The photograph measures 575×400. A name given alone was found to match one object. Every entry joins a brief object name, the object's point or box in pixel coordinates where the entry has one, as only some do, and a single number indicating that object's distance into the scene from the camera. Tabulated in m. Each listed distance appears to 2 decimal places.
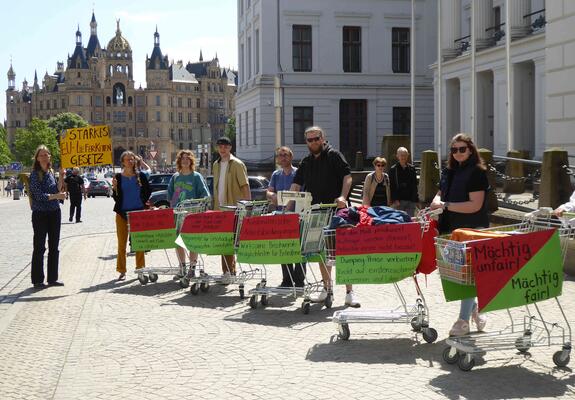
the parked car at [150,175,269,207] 28.80
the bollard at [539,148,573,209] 14.59
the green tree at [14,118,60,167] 133.75
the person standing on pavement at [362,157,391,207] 14.87
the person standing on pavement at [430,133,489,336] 8.12
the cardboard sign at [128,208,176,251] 12.85
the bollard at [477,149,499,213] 17.38
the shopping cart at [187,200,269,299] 11.46
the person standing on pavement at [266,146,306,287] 11.61
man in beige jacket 12.86
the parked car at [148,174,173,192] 34.06
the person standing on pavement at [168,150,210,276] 13.26
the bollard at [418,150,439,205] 21.19
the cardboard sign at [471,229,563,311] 7.14
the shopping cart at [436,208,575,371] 7.24
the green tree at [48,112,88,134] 177.00
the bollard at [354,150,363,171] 37.72
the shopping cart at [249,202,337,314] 10.11
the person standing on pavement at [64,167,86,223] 29.61
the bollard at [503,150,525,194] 18.23
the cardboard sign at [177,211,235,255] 11.47
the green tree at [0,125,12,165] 115.44
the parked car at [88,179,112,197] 64.81
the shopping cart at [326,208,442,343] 8.55
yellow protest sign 17.98
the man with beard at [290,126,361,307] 10.77
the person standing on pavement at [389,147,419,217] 15.18
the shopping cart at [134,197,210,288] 12.75
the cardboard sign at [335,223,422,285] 8.45
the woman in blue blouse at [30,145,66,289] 12.77
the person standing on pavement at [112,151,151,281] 14.02
